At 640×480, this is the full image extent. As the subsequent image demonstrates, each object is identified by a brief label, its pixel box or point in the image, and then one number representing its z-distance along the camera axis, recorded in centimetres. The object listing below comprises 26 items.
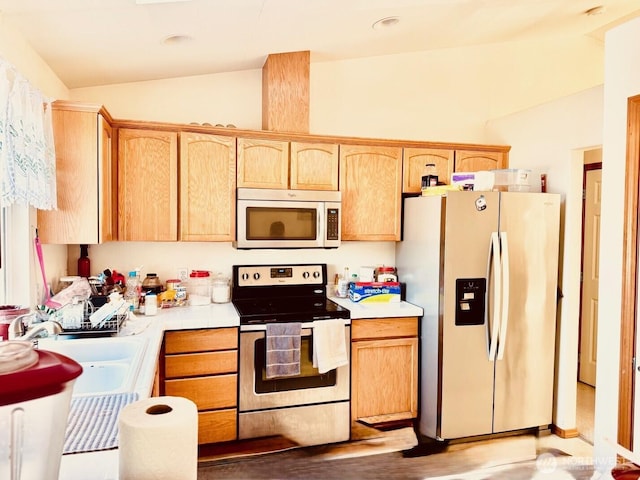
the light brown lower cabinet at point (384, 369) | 294
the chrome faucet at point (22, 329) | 169
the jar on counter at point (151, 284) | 296
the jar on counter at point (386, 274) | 335
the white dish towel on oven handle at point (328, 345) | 277
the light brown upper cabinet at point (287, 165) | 298
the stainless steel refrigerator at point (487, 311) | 285
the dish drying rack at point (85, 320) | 211
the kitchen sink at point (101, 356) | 187
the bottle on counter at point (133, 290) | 280
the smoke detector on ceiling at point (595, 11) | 297
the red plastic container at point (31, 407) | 52
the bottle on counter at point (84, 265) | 292
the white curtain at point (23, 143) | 153
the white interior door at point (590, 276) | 387
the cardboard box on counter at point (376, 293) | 317
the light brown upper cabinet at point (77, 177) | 236
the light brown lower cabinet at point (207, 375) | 262
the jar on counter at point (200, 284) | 312
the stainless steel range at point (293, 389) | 273
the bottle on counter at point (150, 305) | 273
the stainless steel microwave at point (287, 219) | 295
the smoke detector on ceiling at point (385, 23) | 263
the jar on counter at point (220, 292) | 313
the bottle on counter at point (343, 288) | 341
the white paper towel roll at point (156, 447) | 76
